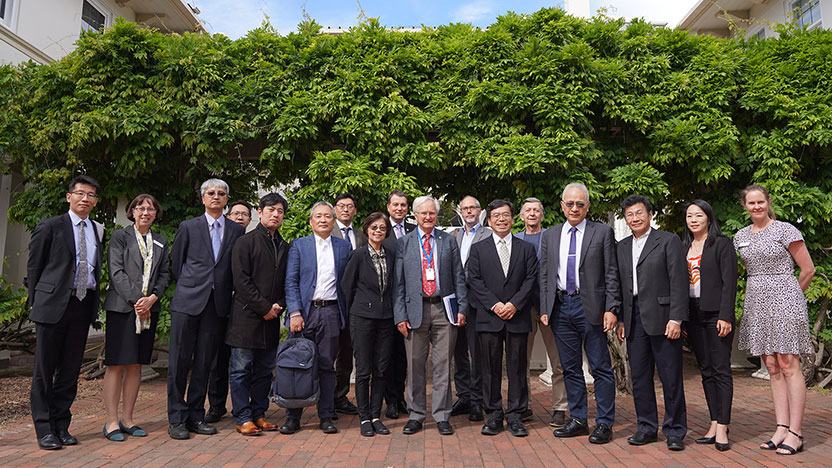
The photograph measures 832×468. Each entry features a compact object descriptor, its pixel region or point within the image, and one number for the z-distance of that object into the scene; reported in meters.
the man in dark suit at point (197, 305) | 4.70
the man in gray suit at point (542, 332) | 5.06
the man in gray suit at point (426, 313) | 4.78
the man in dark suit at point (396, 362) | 5.41
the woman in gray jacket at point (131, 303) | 4.53
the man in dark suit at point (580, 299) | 4.55
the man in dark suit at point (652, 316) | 4.32
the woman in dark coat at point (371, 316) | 4.78
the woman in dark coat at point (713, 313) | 4.26
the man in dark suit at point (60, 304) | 4.29
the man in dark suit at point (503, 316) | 4.73
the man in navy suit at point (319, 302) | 4.80
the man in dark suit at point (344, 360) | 5.52
